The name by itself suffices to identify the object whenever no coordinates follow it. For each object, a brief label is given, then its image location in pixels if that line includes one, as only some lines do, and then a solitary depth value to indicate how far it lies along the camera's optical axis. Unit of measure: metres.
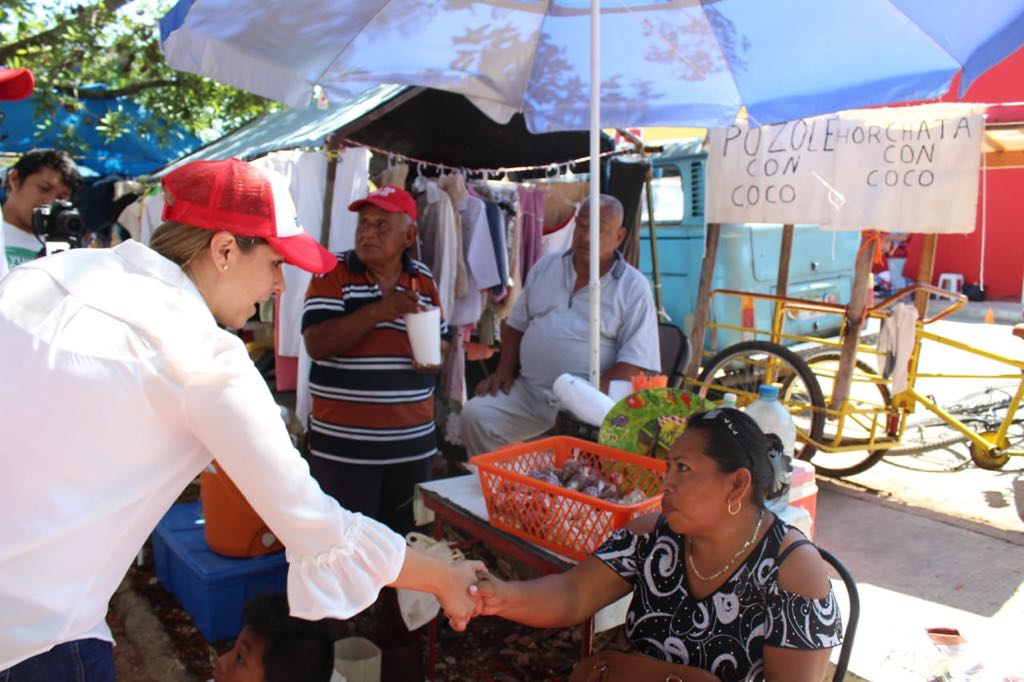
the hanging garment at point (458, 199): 5.23
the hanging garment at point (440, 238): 5.09
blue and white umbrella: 3.19
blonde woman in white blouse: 1.26
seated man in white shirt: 3.88
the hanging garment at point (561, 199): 6.00
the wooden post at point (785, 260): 5.90
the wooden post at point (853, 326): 5.00
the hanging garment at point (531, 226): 5.80
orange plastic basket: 2.11
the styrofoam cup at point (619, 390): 3.12
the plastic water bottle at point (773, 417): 2.50
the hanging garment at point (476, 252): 5.28
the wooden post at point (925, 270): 5.31
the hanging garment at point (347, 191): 4.99
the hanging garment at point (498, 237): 5.36
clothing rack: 5.35
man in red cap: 3.22
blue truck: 7.12
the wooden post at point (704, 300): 5.74
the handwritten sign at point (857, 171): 4.43
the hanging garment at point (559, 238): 6.07
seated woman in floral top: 1.72
